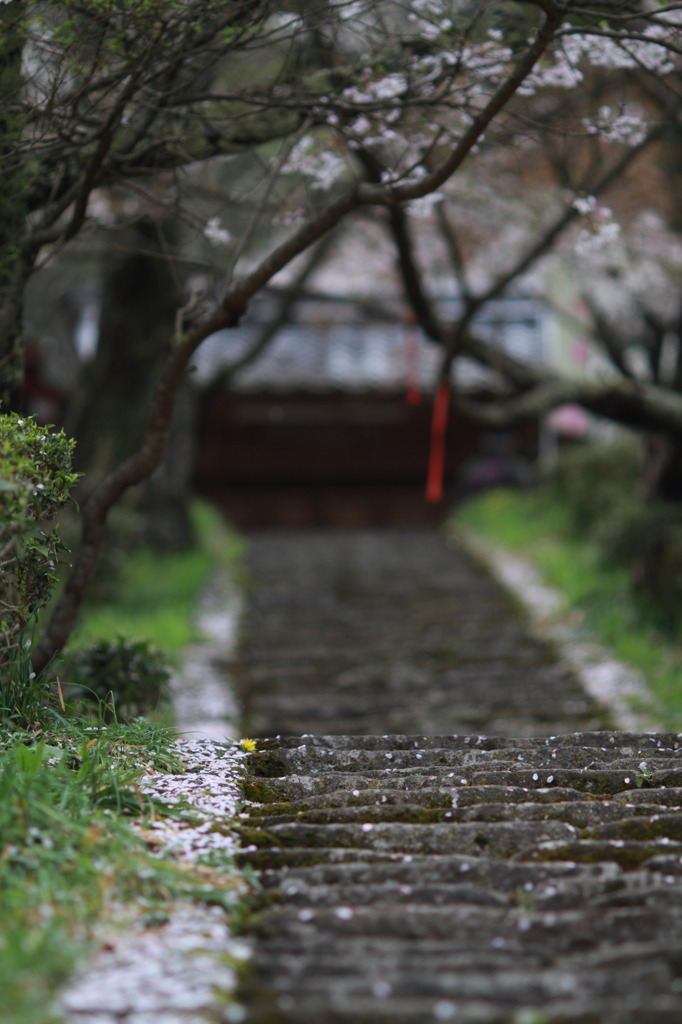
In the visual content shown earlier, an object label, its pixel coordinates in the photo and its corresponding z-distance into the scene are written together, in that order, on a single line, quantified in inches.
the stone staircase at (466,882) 162.6
